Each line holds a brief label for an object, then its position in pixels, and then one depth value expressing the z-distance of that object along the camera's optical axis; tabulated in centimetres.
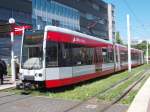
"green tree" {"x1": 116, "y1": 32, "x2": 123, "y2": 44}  5116
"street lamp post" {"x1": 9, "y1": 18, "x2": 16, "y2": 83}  861
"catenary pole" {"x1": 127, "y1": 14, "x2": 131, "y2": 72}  1627
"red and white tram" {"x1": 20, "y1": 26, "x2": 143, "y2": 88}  671
